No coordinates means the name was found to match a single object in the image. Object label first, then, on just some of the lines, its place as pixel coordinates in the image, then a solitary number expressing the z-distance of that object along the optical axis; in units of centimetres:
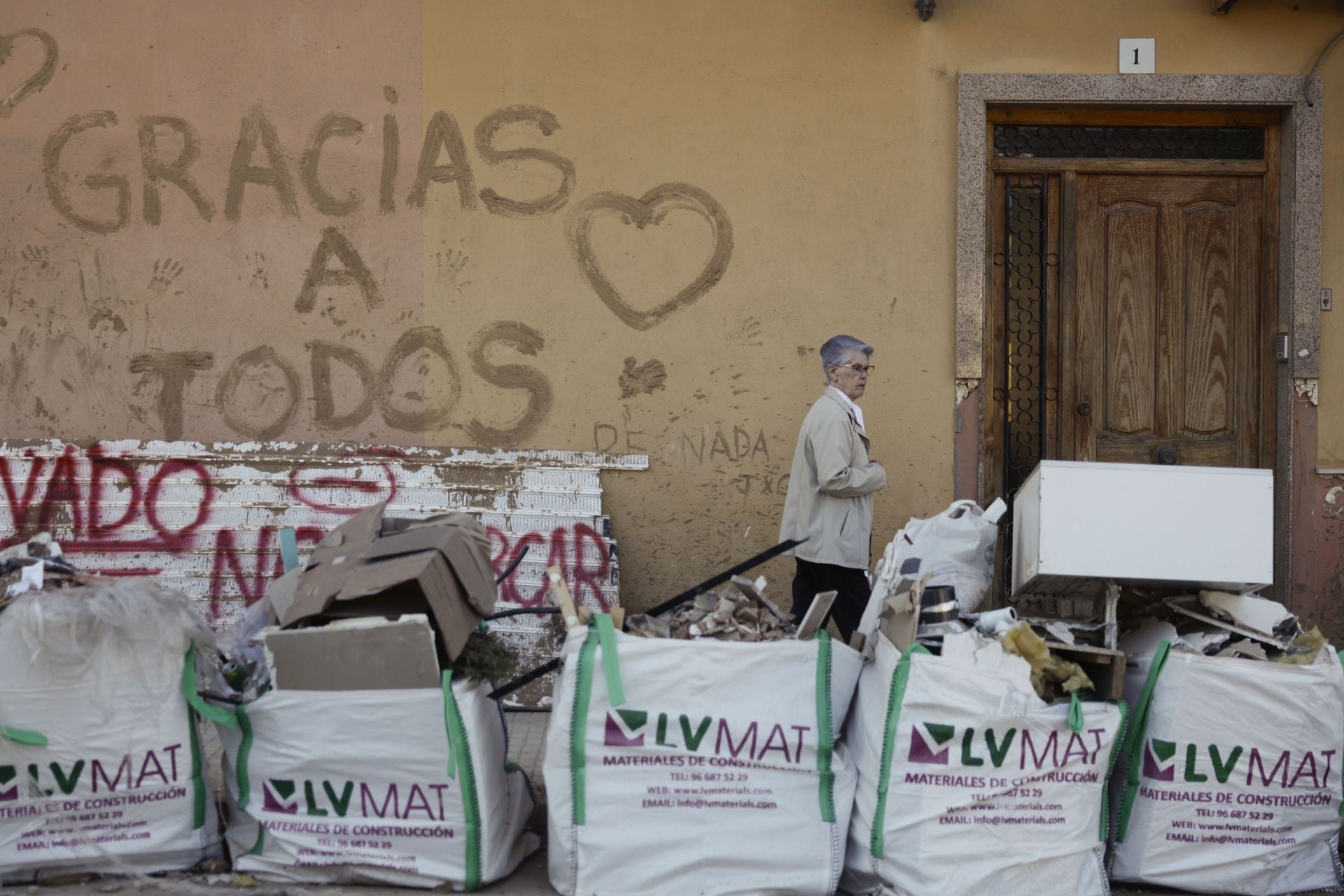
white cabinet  356
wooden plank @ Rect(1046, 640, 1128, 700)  349
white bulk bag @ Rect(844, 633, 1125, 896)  335
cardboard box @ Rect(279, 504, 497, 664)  340
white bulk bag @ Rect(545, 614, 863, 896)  339
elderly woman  487
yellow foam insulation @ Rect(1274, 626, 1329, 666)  366
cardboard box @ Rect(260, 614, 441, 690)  338
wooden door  612
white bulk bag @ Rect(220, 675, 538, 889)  342
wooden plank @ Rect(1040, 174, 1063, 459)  614
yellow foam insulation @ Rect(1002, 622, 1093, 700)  345
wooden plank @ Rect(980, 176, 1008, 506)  613
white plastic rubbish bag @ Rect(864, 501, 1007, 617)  415
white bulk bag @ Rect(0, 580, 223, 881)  335
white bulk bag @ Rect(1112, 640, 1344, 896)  353
